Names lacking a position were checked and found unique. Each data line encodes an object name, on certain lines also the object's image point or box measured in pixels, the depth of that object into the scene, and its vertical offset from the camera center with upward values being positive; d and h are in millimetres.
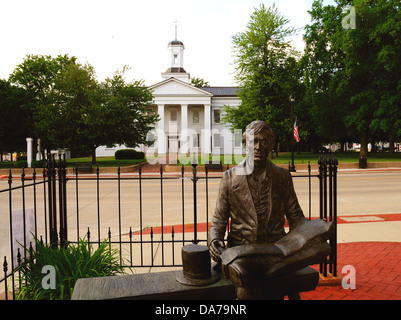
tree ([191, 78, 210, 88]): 90119 +18611
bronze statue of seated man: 2398 -632
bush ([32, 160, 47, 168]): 25006 -1016
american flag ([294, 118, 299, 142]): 23838 +1188
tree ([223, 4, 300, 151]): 33094 +8085
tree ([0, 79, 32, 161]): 37344 +4017
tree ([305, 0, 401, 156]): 30875 +8375
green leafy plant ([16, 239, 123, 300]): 3736 -1464
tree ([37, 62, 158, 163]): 25969 +3088
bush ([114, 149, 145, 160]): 41688 -644
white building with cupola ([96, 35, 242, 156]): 58469 +5660
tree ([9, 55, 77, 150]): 43438 +10308
